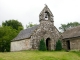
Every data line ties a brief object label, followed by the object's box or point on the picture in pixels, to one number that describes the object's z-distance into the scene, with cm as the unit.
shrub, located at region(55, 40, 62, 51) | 1739
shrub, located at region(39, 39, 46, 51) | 1647
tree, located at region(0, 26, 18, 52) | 2450
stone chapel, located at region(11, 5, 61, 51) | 1641
